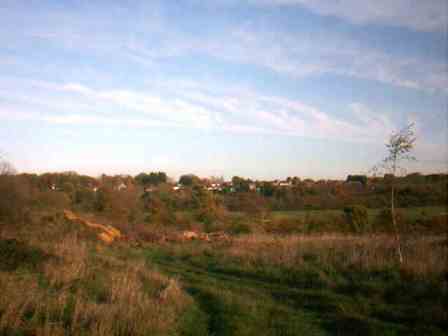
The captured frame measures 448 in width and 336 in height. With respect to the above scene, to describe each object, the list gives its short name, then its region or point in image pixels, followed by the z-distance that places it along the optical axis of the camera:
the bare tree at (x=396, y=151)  10.37
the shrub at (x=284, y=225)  30.92
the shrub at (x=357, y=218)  27.61
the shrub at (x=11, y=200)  18.41
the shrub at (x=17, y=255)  9.30
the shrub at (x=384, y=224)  20.81
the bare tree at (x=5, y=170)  19.78
